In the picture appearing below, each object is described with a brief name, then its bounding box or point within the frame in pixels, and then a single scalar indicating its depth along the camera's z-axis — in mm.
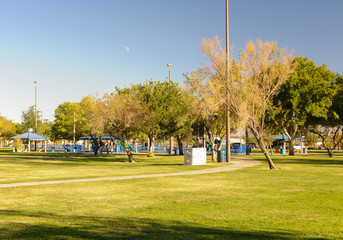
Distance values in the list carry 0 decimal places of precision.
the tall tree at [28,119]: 99562
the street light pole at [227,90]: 24103
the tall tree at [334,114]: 46719
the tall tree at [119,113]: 31250
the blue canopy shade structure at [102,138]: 57369
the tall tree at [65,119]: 72488
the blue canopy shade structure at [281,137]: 71125
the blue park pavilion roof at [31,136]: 59906
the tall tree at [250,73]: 24016
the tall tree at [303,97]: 45031
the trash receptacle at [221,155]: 31125
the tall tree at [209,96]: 24719
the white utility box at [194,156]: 28312
